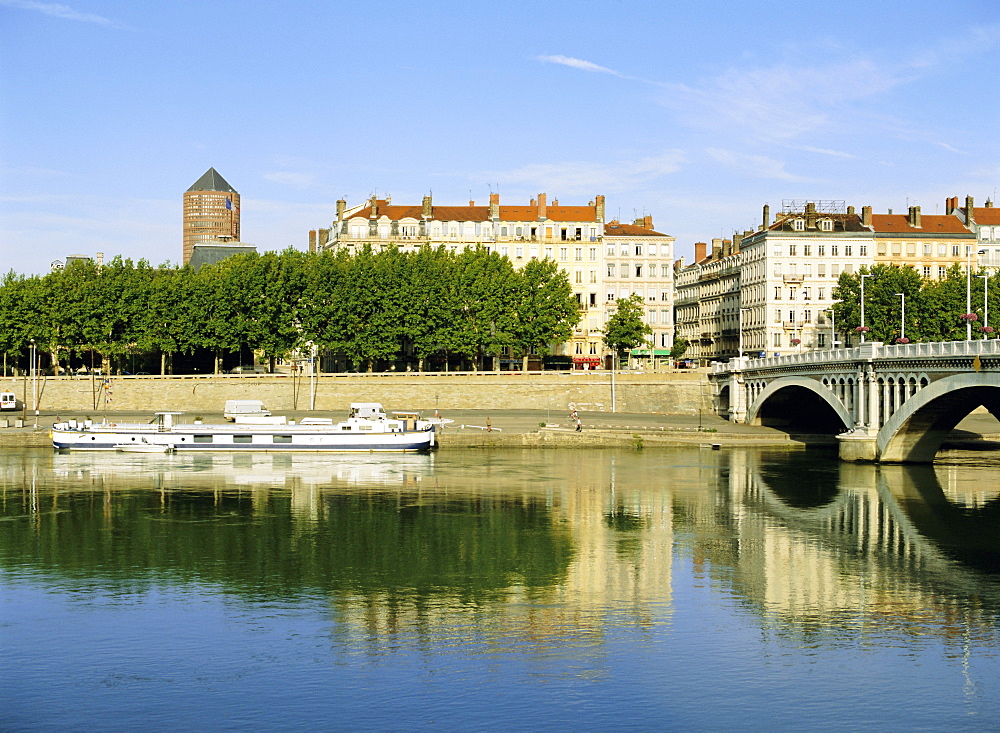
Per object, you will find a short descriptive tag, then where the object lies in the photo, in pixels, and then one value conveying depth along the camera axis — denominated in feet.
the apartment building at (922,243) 443.73
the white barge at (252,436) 279.49
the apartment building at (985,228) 445.37
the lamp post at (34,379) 366.63
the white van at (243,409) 299.17
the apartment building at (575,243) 457.68
